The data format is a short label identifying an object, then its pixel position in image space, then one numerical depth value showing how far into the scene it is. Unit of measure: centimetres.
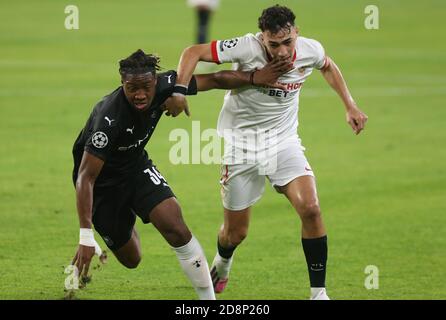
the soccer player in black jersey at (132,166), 1734
